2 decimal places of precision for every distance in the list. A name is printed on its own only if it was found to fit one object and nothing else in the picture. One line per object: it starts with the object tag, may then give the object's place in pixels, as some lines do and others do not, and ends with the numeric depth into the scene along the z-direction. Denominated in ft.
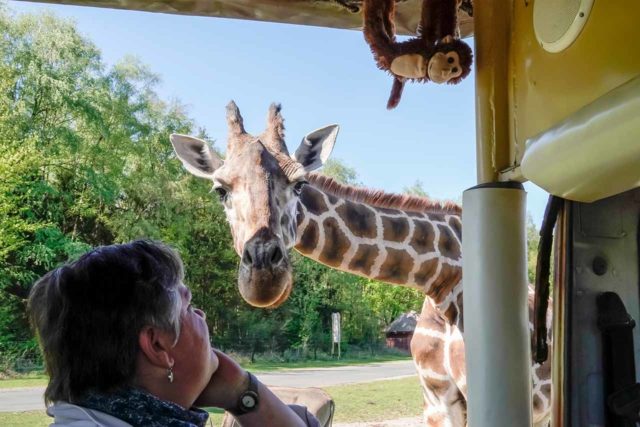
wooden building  62.03
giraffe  7.80
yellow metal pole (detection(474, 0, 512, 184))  3.12
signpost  51.08
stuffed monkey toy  3.72
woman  2.66
